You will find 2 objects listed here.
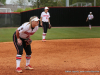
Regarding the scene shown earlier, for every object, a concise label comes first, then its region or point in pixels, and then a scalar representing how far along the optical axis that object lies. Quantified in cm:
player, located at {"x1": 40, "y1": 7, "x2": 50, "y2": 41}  2336
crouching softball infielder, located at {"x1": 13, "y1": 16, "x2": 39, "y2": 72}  1017
